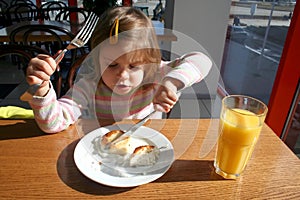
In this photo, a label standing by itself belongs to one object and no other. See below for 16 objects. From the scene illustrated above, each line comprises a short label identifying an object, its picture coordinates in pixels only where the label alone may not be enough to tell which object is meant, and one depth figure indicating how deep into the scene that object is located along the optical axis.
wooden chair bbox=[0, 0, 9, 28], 3.81
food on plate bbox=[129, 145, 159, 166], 0.59
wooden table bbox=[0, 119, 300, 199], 0.52
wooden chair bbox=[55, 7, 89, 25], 3.43
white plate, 0.54
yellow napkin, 0.80
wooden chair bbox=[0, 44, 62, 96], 1.09
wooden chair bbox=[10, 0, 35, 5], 4.61
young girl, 0.69
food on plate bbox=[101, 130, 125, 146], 0.64
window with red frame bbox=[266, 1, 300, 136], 1.57
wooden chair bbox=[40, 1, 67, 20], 3.65
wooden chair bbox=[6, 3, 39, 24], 3.74
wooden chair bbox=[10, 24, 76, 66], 2.15
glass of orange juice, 0.57
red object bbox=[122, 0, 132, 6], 3.83
